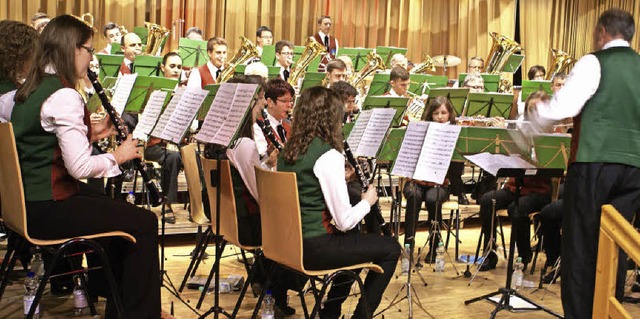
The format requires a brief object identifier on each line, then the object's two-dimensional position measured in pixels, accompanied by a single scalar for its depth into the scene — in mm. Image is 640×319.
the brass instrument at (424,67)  10094
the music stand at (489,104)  6574
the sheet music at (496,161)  4703
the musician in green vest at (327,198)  3658
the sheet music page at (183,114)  4043
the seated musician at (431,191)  6086
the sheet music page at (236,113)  3670
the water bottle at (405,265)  5817
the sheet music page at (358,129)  4914
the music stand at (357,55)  9391
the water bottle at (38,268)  4395
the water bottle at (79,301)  4312
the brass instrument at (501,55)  10008
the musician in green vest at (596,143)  3676
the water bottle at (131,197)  6340
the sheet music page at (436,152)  4355
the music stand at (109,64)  6949
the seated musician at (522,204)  5863
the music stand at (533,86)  8070
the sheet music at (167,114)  4475
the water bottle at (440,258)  5867
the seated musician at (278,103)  4879
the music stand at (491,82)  8258
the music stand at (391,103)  5879
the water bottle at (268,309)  4164
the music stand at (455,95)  6551
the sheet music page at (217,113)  3822
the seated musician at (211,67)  7680
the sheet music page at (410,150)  4480
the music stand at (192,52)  8367
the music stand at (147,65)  7102
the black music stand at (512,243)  4512
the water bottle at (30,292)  4133
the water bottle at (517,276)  5392
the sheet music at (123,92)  4859
